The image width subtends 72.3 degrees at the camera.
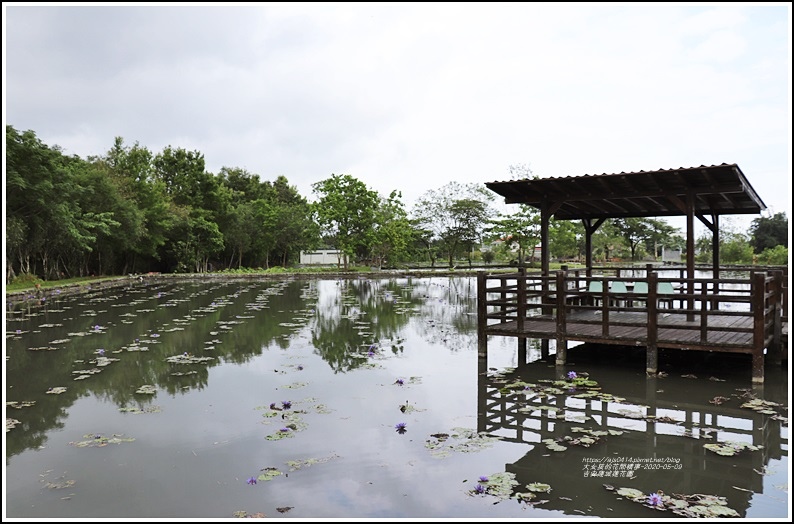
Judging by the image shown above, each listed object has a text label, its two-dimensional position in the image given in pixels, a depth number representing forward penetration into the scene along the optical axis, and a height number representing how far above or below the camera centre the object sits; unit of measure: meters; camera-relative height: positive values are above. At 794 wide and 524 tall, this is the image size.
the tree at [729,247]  36.50 +0.92
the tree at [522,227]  32.56 +1.95
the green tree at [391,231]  38.94 +1.88
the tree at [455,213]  42.00 +3.53
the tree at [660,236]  43.88 +1.94
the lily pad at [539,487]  3.66 -1.55
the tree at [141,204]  31.77 +3.16
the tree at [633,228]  43.56 +2.48
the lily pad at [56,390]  6.41 -1.60
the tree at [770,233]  40.84 +2.03
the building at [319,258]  54.28 -0.08
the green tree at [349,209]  36.66 +3.25
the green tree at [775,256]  32.66 +0.21
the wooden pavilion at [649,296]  6.57 -0.49
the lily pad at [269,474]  3.87 -1.56
